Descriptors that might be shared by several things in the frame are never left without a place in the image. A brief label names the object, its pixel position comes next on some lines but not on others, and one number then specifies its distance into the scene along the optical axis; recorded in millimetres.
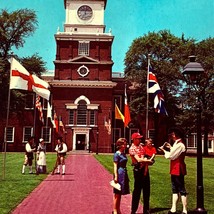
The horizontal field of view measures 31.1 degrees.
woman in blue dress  8516
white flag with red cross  15492
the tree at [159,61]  47938
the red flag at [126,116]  24641
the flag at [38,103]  26338
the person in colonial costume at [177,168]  8891
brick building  51875
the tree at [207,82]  44781
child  9344
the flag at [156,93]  16791
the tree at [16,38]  44625
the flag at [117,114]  32612
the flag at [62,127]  49431
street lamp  9141
